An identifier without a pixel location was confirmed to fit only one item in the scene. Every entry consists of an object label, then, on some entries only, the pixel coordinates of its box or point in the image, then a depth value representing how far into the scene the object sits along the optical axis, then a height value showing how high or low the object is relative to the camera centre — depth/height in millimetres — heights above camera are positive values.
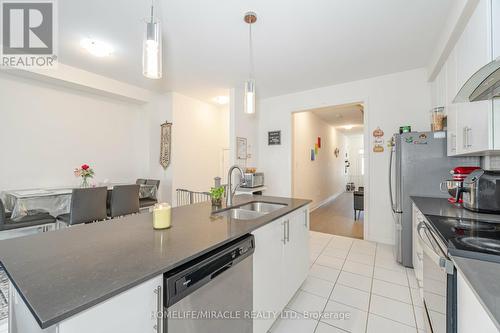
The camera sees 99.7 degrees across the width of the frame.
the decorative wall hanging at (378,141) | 3446 +419
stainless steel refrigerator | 2375 -55
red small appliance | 1937 -118
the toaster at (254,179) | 3972 -262
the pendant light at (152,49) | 1297 +734
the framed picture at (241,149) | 4129 +352
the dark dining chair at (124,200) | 3111 -520
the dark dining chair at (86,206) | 2703 -539
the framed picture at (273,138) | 4523 +616
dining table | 2525 -449
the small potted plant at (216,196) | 1943 -276
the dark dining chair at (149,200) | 3773 -640
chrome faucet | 1980 -273
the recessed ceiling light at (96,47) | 2682 +1571
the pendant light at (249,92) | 2045 +719
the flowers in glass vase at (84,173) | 3285 -120
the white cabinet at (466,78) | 1388 +714
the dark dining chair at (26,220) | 2380 -659
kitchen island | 614 -384
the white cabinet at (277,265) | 1371 -753
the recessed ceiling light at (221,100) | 4755 +1551
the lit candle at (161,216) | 1262 -305
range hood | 1008 +456
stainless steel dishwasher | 838 -592
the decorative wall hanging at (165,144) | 4379 +464
